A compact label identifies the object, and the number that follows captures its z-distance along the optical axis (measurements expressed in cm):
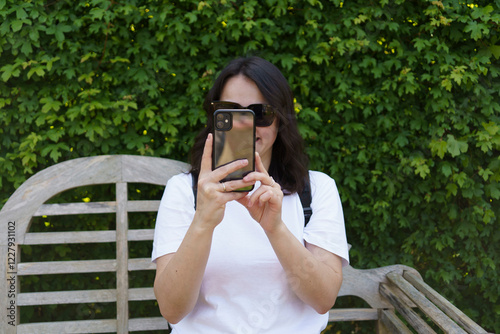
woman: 149
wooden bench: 217
